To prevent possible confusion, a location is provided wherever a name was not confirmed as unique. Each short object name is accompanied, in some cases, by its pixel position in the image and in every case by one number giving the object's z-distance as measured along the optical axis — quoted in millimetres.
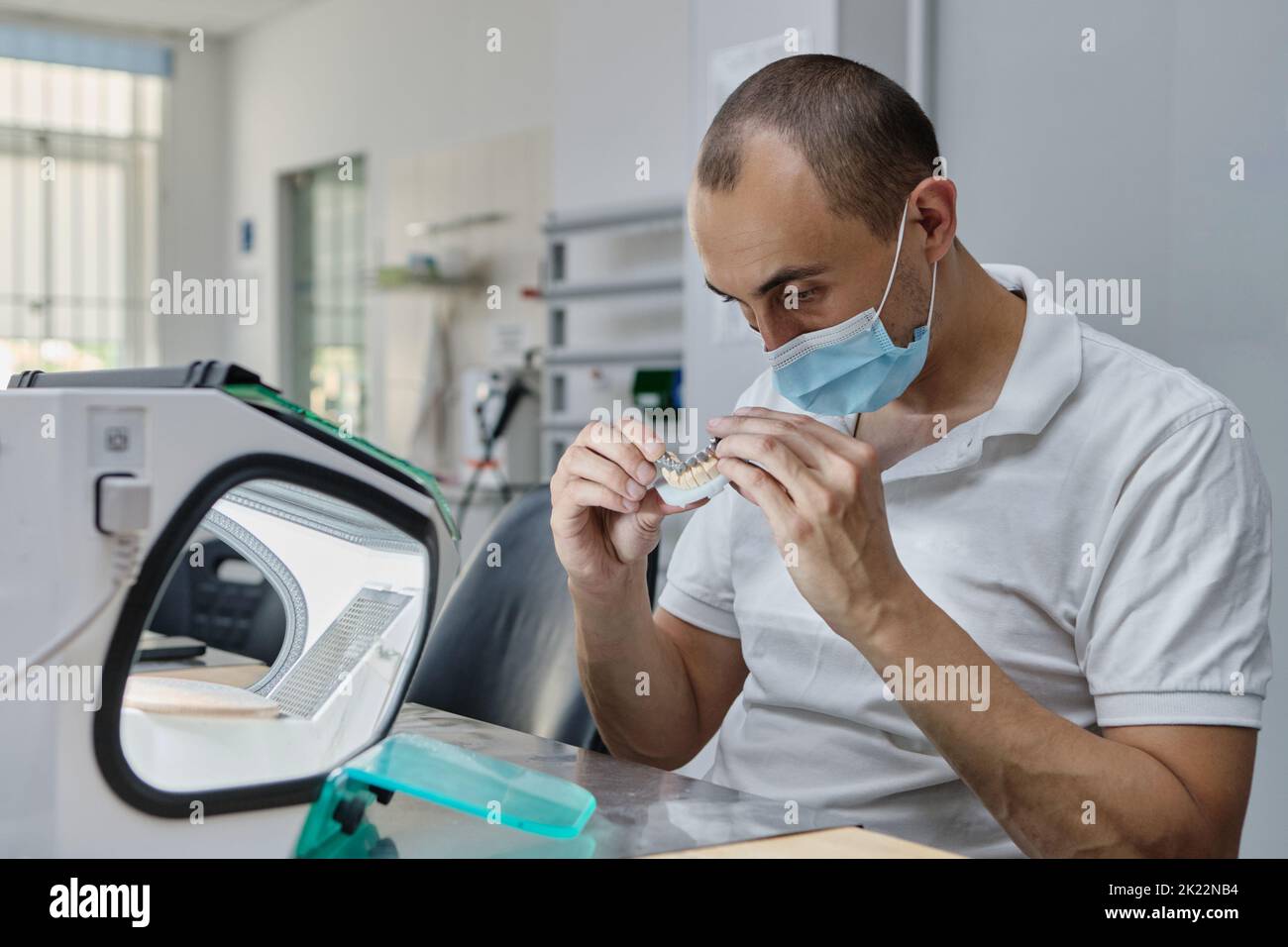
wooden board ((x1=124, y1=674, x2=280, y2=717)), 876
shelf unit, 3777
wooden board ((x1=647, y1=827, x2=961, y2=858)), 878
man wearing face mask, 1084
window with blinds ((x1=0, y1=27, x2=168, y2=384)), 6367
